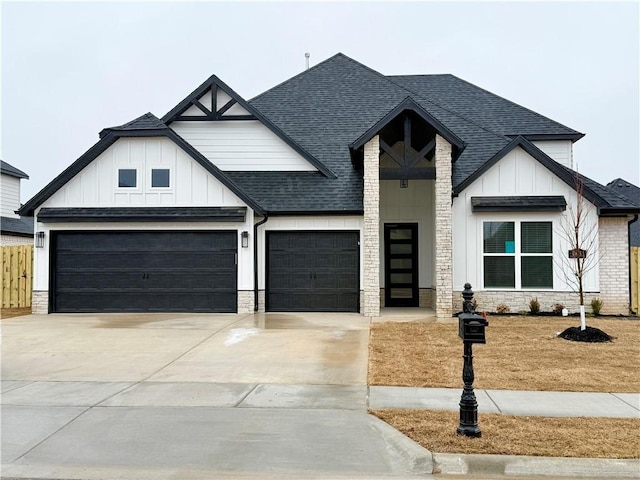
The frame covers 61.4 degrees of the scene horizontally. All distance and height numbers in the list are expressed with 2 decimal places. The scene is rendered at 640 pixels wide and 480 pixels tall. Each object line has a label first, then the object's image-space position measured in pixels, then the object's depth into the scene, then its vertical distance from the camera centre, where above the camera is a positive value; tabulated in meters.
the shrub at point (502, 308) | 15.52 -1.52
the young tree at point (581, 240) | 15.33 +0.45
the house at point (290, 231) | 15.35 +0.71
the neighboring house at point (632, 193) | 26.08 +3.12
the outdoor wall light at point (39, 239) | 15.80 +0.46
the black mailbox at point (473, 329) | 5.68 -0.78
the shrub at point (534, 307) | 15.41 -1.47
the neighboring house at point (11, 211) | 28.05 +2.49
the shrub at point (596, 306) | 15.27 -1.43
